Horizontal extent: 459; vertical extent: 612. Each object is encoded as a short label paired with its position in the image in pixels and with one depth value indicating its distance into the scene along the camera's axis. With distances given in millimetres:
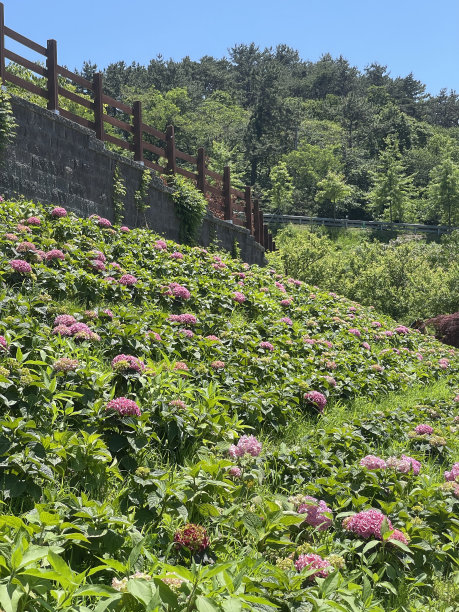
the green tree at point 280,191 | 52875
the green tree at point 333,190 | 52156
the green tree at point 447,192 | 49875
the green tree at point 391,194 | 51469
